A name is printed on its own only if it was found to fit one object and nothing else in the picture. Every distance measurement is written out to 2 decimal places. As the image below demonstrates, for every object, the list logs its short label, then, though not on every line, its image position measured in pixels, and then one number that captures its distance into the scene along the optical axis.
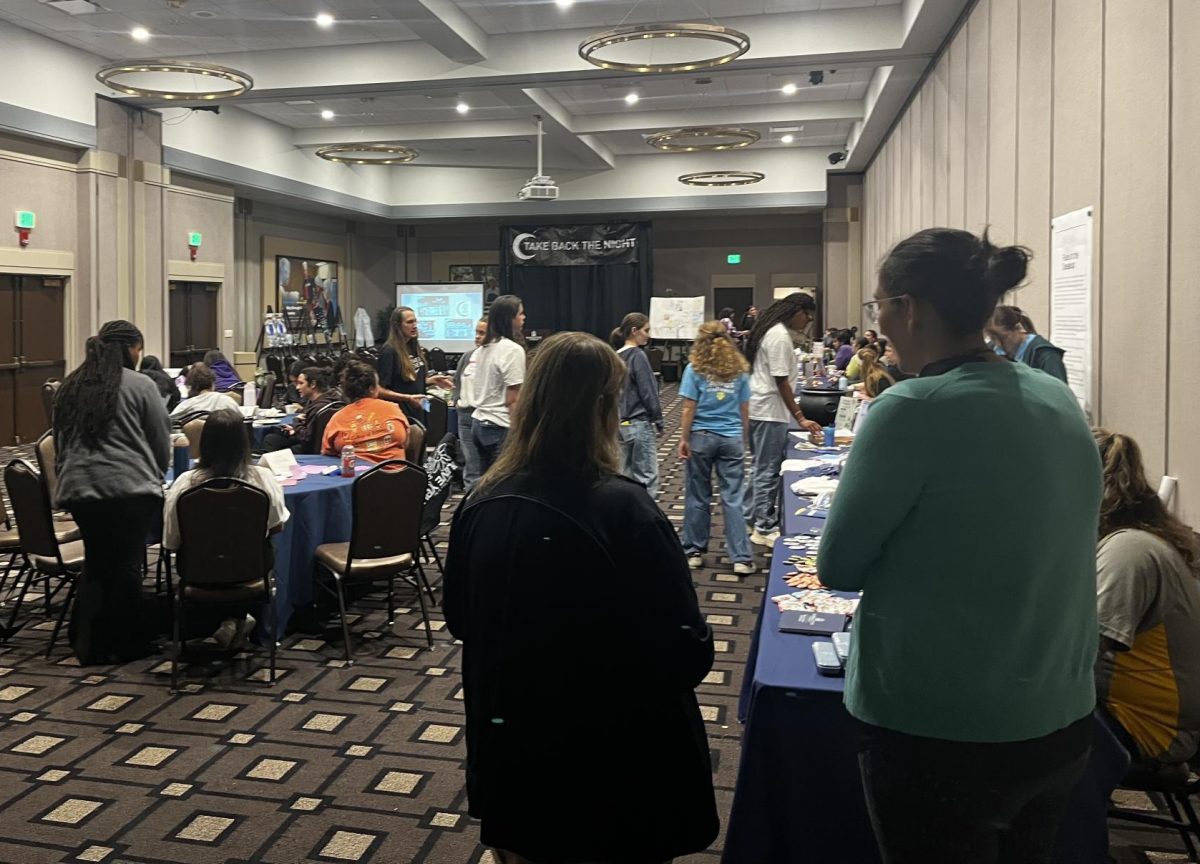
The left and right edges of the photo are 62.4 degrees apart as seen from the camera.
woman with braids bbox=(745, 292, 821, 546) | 5.97
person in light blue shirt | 5.76
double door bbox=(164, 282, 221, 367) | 14.02
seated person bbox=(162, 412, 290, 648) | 4.09
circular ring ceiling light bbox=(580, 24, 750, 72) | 7.67
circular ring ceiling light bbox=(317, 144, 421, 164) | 14.30
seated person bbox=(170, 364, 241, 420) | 6.59
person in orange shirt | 5.44
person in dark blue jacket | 6.39
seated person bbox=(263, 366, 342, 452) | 6.51
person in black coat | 1.63
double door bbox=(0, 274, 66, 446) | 11.10
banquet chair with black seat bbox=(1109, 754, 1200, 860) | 2.44
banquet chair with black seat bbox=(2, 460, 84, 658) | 4.41
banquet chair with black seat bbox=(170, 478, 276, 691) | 3.98
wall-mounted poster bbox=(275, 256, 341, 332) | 17.97
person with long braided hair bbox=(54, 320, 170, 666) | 4.23
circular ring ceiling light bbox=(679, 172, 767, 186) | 16.23
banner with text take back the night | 20.70
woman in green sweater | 1.42
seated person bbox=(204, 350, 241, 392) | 10.15
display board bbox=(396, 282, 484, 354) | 19.38
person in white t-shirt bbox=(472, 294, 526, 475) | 6.07
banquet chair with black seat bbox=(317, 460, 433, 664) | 4.43
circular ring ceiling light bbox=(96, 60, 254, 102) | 8.57
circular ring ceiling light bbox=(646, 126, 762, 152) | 12.95
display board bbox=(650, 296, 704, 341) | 20.17
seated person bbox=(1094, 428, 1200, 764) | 2.37
